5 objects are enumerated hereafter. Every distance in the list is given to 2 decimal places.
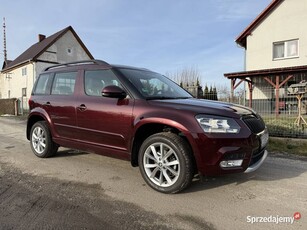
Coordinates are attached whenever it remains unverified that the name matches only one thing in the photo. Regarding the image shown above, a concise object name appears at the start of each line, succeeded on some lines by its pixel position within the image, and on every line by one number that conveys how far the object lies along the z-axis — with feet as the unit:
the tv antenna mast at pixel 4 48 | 106.27
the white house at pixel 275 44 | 39.63
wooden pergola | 34.83
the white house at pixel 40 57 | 79.38
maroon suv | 9.28
